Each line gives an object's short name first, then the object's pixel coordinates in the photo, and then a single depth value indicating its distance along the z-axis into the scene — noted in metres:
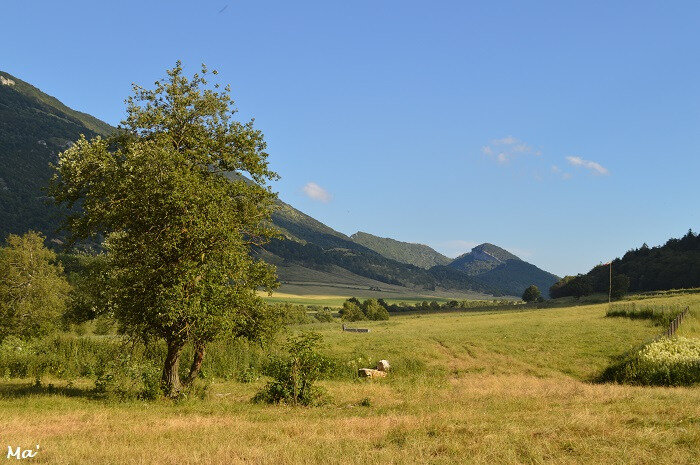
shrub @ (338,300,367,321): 118.36
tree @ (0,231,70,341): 65.19
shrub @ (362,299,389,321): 123.00
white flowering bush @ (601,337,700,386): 27.95
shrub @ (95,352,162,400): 22.73
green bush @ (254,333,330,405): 23.48
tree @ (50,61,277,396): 21.41
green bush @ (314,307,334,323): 110.24
